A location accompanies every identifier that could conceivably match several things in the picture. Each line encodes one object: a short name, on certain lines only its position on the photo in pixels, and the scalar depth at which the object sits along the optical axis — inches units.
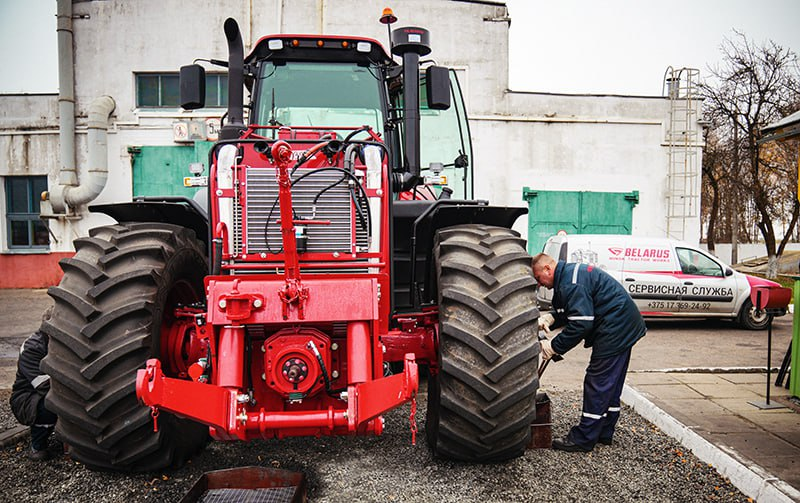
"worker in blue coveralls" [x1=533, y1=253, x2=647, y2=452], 190.5
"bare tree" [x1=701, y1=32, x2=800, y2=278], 743.7
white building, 636.1
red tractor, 131.3
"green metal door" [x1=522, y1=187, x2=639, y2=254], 659.4
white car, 441.1
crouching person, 176.2
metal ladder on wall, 669.3
